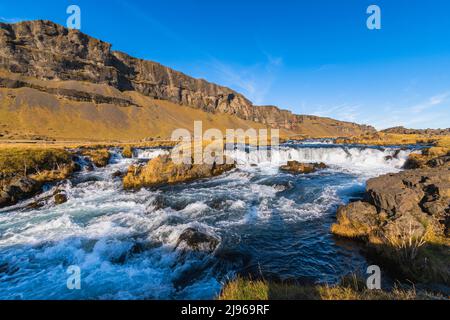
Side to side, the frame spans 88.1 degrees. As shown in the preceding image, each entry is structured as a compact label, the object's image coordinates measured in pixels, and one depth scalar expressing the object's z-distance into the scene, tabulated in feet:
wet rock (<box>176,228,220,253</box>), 36.50
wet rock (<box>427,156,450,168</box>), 83.87
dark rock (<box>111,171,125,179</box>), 97.30
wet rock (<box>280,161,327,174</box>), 104.92
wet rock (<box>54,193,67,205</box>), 66.25
